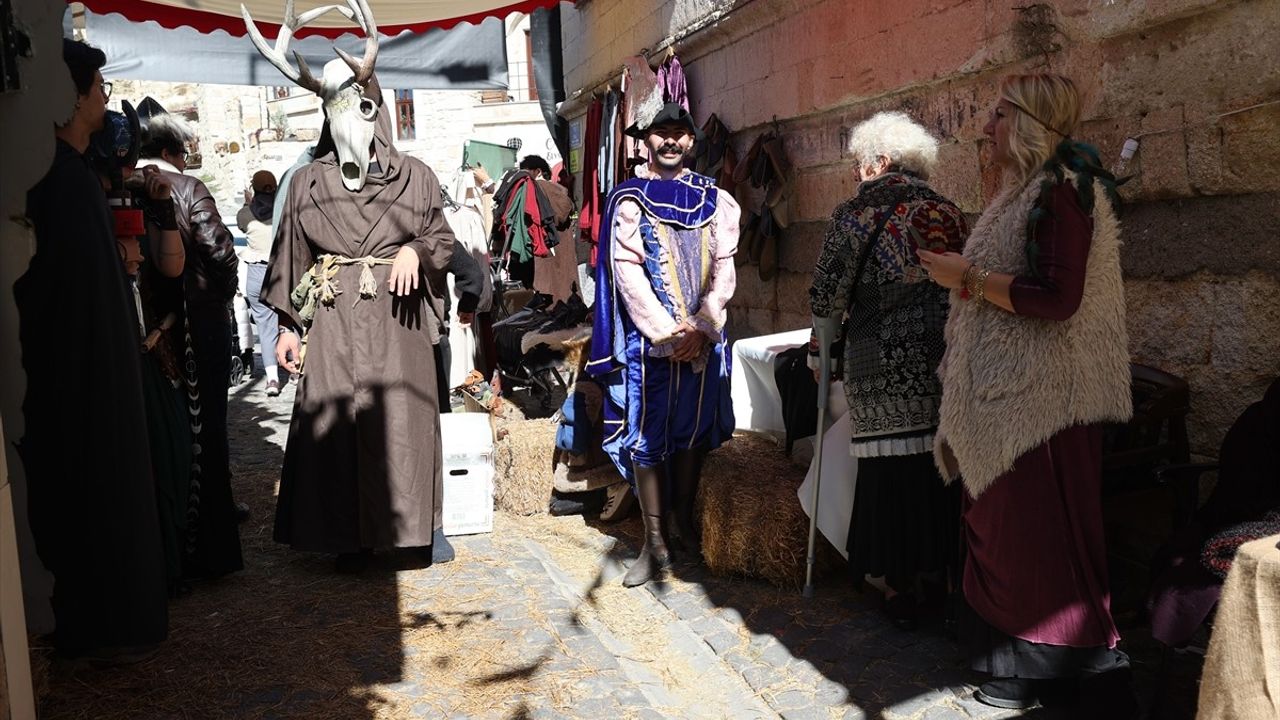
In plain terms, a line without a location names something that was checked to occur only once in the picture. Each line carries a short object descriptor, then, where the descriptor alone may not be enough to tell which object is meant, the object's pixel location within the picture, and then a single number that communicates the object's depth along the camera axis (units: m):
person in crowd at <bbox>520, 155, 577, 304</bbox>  11.23
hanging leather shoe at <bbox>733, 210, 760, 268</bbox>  7.06
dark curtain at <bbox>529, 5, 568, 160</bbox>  12.23
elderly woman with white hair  3.66
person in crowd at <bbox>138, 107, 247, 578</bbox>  4.61
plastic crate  5.23
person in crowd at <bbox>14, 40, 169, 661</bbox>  3.01
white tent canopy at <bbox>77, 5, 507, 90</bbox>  8.77
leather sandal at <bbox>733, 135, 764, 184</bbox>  6.88
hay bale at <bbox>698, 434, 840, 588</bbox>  4.32
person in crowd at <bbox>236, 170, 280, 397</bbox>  10.16
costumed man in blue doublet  4.39
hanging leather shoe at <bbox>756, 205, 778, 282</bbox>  6.82
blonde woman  2.90
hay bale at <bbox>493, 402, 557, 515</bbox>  5.75
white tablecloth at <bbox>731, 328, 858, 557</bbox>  4.08
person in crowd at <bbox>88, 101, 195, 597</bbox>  4.04
